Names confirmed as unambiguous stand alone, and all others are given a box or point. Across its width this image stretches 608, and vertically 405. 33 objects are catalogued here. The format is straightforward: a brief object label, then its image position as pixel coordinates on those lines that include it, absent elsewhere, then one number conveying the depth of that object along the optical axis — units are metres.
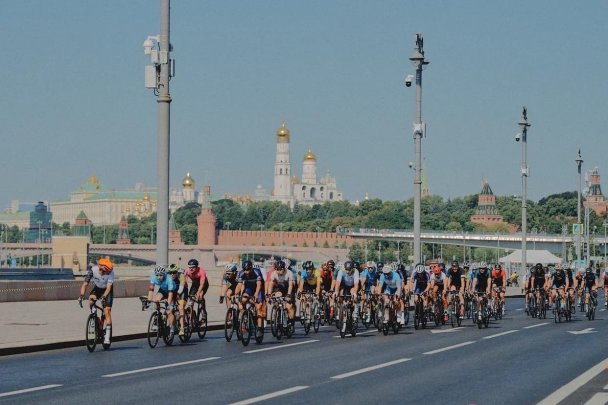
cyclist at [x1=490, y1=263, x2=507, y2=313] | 36.31
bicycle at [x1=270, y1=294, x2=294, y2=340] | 27.34
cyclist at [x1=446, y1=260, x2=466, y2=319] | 33.72
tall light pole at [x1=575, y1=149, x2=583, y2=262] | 74.88
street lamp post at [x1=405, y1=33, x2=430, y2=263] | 42.12
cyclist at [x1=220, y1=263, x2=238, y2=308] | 26.51
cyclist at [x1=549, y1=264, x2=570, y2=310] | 36.91
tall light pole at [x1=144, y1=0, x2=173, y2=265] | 28.25
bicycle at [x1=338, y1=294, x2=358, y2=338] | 28.27
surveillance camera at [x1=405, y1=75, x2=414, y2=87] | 43.27
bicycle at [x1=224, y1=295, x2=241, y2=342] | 25.64
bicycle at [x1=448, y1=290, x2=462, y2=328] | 33.91
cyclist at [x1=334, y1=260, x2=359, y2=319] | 28.84
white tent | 84.94
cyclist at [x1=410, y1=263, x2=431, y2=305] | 32.44
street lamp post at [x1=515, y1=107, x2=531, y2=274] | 58.78
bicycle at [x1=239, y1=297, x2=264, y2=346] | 25.38
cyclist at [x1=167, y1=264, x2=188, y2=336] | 24.97
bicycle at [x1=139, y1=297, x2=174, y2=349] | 24.29
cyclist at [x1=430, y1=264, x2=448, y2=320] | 33.28
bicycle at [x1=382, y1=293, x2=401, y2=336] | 29.84
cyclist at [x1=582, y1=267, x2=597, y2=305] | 38.97
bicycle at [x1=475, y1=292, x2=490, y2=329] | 32.97
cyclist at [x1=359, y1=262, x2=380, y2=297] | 31.30
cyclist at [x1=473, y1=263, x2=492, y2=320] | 33.56
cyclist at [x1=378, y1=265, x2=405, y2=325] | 30.45
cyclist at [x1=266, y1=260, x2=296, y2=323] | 27.64
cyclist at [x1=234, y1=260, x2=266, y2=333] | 25.95
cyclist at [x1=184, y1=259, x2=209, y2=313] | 26.42
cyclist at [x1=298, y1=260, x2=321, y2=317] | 30.16
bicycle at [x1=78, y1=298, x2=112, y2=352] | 22.86
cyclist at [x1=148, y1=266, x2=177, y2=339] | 24.58
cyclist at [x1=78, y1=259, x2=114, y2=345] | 22.78
